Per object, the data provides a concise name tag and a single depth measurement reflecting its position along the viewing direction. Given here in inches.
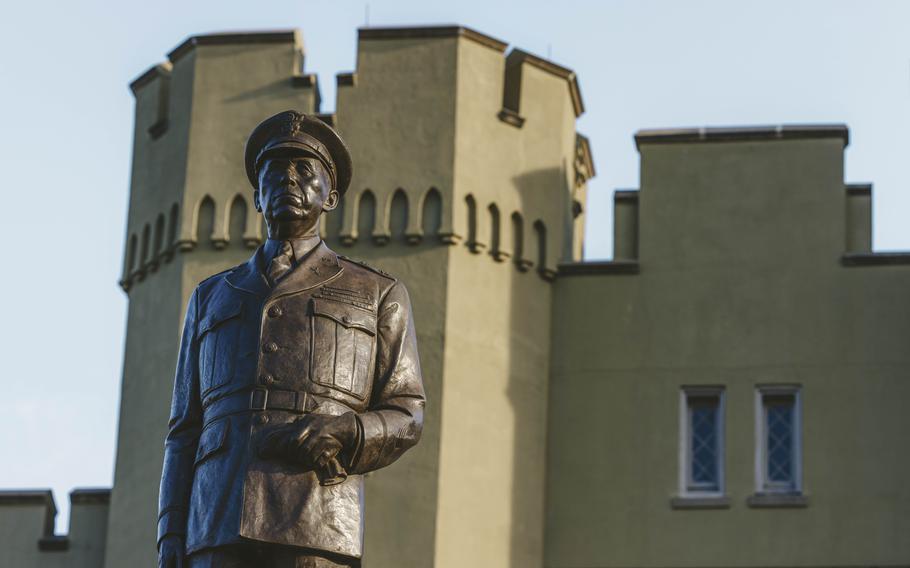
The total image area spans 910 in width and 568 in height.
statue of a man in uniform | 347.9
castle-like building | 976.3
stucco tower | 973.2
